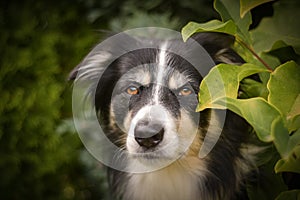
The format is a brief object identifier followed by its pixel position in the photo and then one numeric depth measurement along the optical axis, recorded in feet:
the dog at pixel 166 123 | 3.36
